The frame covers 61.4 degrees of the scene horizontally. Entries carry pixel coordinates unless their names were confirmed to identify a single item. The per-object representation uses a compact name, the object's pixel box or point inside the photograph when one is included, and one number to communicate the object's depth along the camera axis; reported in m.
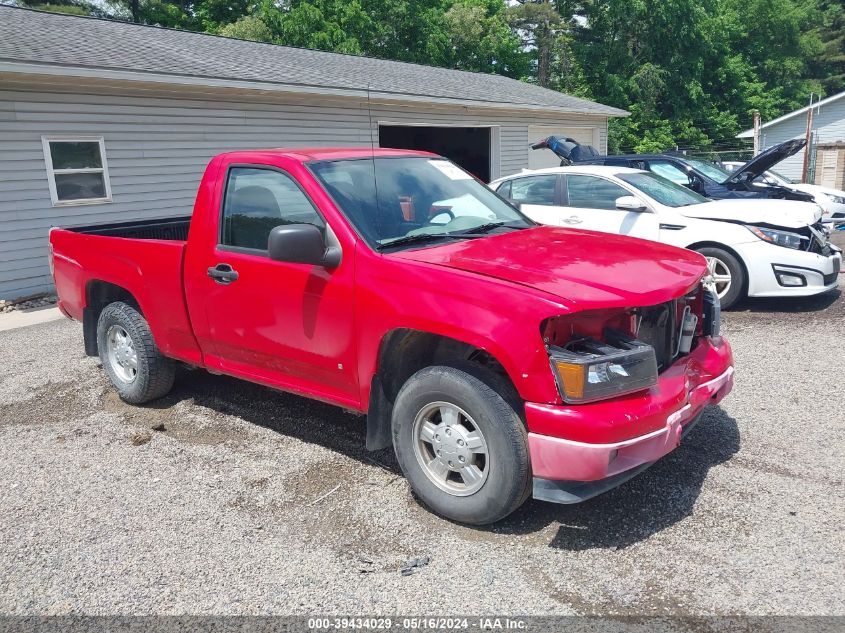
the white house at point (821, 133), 28.36
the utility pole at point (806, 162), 19.43
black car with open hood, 10.26
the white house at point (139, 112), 9.94
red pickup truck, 3.15
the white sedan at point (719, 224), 7.34
